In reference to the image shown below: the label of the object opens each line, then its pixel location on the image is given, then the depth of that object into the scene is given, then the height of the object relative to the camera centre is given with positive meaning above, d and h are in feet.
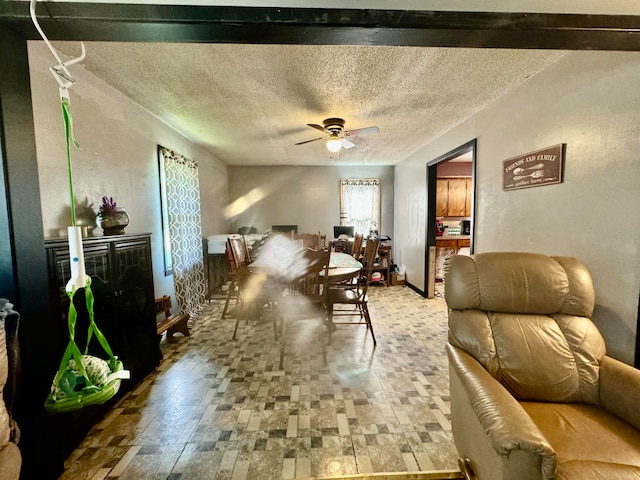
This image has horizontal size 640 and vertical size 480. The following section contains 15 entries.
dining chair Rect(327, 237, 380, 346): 8.40 -2.57
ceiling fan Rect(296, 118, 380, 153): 9.19 +3.42
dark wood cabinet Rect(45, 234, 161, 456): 4.59 -1.84
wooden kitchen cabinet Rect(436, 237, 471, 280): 15.88 -1.78
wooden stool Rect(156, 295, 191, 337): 8.37 -3.31
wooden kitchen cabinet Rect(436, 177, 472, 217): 16.43 +1.44
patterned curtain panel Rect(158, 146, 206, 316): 9.93 -0.14
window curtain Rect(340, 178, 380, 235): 18.52 +1.36
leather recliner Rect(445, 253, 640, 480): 2.85 -2.36
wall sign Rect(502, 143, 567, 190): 6.03 +1.34
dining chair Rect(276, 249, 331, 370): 7.47 -2.31
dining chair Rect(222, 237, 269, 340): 9.35 -2.42
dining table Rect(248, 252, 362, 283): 7.93 -1.53
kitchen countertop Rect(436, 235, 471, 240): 15.76 -1.08
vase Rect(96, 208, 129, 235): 6.30 +0.10
